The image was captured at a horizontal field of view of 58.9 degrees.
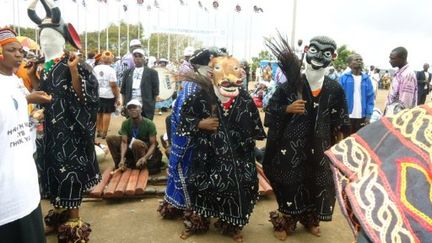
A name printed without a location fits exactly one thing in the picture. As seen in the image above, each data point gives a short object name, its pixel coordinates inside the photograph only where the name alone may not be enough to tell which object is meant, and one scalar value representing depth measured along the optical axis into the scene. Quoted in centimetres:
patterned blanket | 96
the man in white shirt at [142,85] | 593
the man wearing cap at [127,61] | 698
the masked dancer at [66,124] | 288
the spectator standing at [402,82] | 512
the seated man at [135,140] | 476
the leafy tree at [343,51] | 3466
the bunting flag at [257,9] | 2214
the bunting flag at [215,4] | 2222
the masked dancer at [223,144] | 318
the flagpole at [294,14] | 721
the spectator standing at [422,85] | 867
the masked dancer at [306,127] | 315
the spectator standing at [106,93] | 669
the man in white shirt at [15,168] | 185
